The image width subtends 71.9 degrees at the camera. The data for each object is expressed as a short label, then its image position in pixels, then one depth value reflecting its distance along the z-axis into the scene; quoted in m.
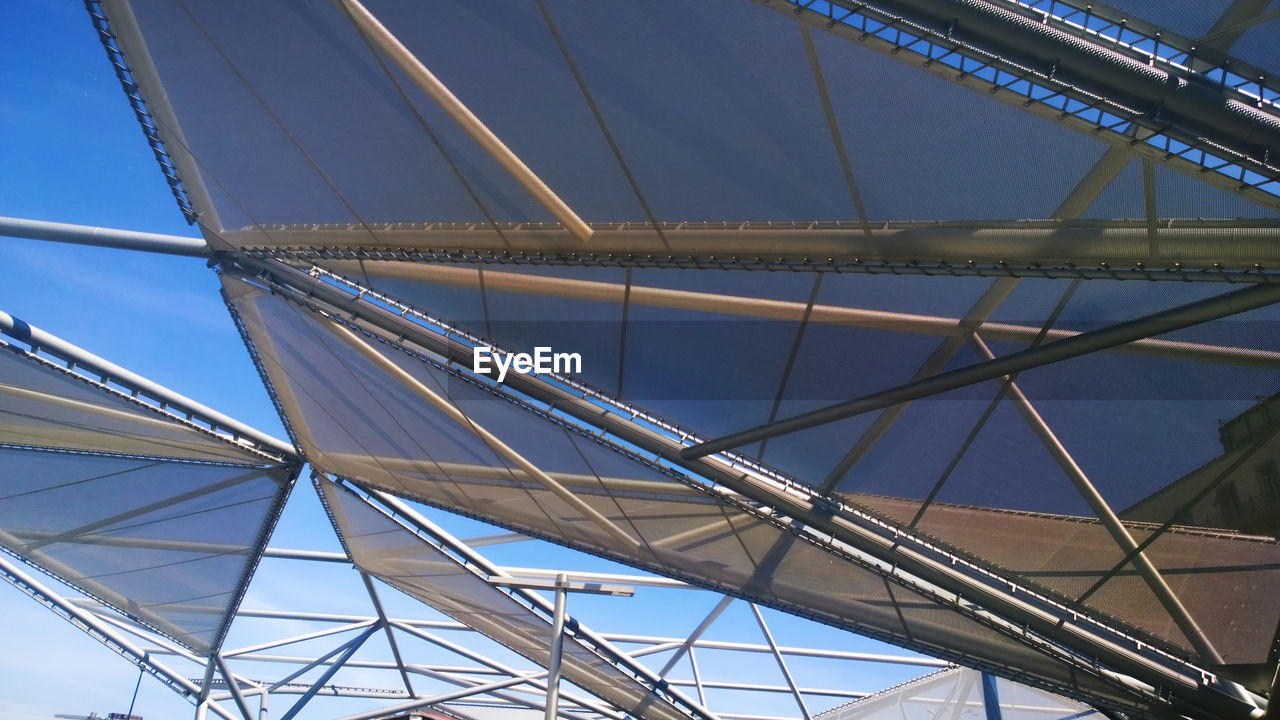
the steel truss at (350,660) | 34.69
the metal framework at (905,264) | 6.79
